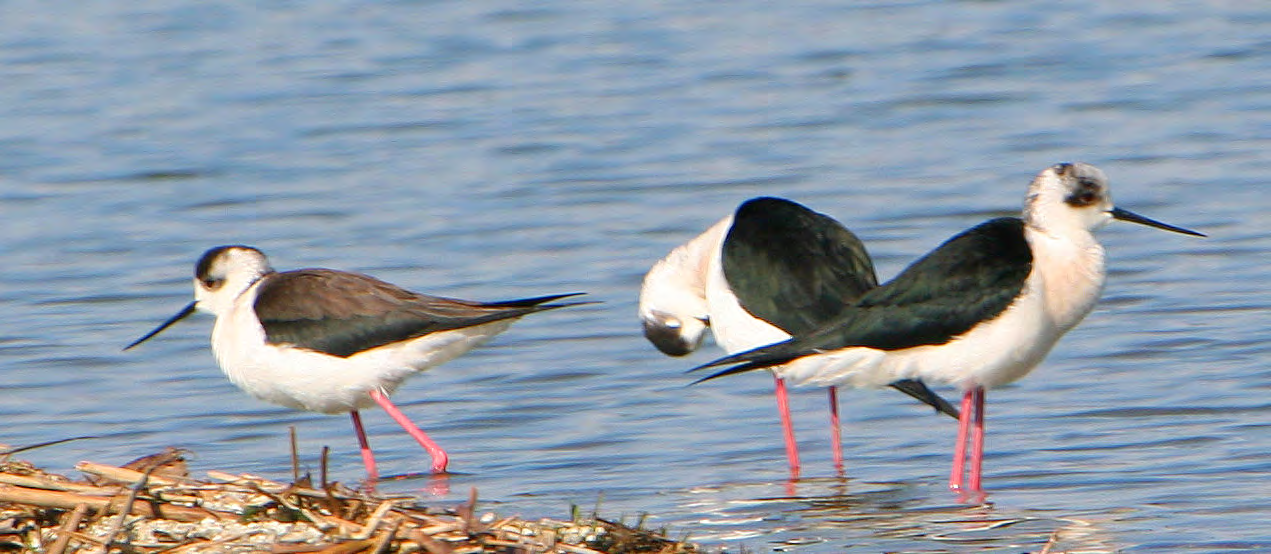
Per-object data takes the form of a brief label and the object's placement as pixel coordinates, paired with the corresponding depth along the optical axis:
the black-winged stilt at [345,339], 14.22
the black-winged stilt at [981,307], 13.23
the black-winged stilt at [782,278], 14.47
